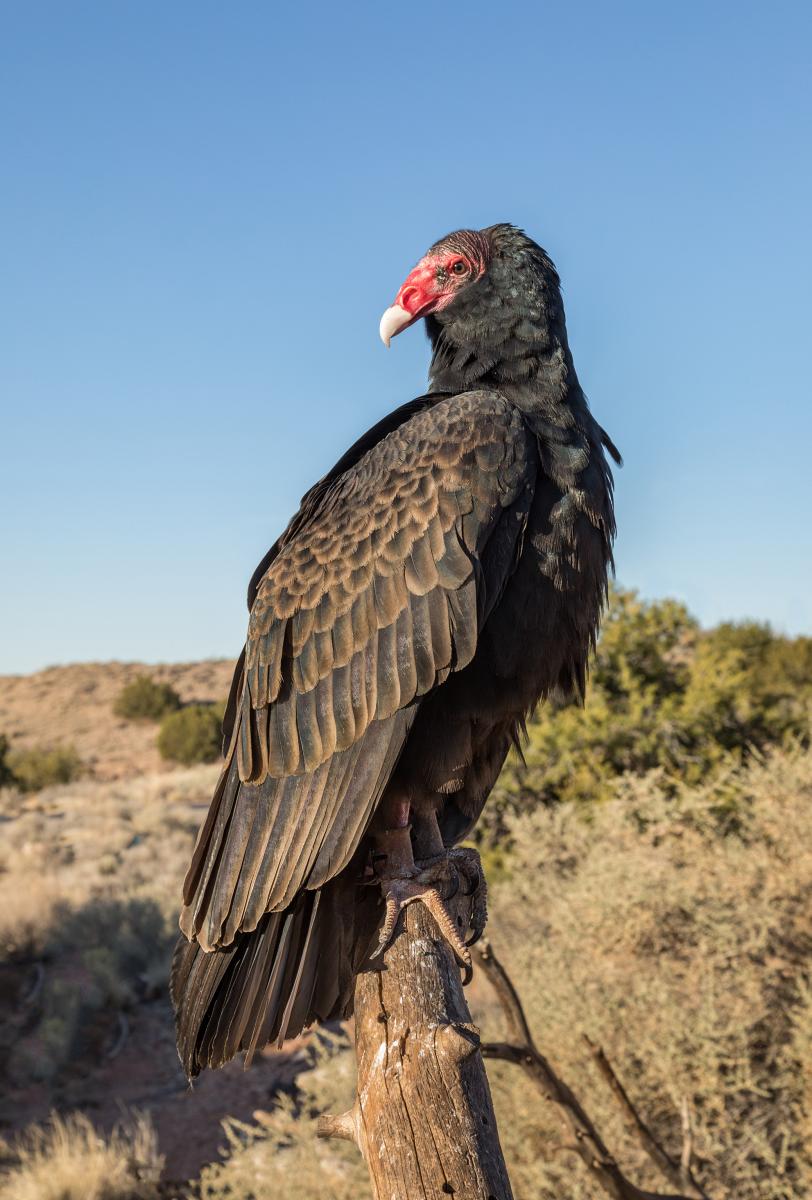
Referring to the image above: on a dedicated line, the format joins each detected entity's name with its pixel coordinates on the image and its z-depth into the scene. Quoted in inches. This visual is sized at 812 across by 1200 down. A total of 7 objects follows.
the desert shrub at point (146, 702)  1365.7
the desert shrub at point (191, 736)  1083.9
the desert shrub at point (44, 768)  991.0
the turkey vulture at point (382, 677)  115.5
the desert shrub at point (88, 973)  431.2
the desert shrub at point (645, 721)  438.9
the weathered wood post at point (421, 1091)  93.7
